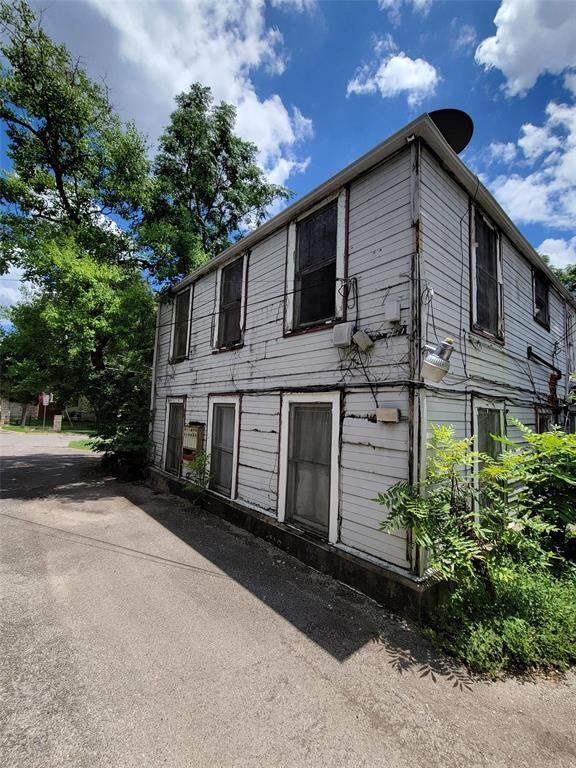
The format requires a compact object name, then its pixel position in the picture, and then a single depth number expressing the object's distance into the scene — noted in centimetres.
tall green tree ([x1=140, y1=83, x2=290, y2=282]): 1315
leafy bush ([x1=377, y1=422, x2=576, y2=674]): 302
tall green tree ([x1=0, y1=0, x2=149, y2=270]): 993
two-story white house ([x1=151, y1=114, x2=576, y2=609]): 397
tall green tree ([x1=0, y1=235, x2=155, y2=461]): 866
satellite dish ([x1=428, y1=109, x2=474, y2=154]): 483
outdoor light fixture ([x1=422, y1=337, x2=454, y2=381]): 367
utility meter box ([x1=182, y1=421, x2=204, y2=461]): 761
